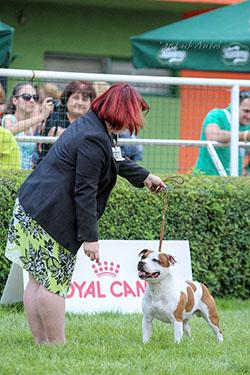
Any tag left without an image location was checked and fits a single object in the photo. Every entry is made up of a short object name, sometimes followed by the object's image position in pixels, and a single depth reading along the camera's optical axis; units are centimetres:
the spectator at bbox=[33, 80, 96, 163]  1345
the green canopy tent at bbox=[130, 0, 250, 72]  1614
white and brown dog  918
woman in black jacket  803
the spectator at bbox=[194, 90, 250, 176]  1430
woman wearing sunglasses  1295
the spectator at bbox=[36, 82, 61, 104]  1439
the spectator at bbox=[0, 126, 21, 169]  1260
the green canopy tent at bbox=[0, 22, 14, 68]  1485
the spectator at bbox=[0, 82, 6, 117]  1331
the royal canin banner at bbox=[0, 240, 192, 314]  1198
